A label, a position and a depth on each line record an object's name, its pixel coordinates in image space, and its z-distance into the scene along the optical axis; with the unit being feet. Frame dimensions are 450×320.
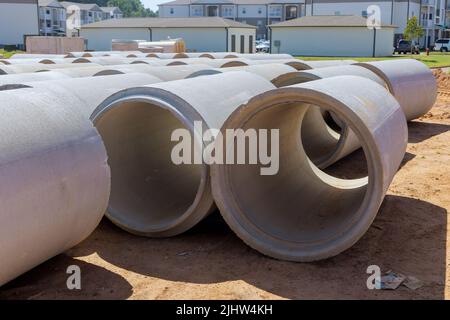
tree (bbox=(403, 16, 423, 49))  189.16
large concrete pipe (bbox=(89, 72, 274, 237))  19.30
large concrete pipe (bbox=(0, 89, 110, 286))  13.84
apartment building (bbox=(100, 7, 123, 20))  385.50
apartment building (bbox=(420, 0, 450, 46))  251.39
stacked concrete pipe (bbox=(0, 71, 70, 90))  27.50
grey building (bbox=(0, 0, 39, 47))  210.79
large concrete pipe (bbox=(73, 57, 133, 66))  53.52
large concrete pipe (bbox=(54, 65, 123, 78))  32.17
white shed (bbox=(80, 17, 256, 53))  170.30
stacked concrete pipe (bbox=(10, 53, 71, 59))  65.72
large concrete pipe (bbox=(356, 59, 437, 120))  40.34
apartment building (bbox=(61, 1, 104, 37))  297.82
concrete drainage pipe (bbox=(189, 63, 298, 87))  32.32
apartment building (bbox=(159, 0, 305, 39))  302.66
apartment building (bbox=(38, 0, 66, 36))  312.34
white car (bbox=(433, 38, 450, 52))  204.88
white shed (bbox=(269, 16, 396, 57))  166.30
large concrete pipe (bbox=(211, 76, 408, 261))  17.30
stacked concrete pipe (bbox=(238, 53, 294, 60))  67.62
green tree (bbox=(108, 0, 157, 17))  501.15
